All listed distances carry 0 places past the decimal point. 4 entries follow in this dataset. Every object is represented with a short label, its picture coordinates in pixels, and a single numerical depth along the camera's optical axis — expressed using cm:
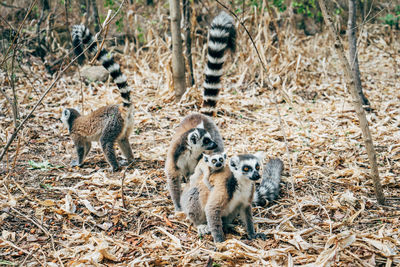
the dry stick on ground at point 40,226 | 304
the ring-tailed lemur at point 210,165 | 329
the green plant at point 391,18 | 885
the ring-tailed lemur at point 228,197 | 307
